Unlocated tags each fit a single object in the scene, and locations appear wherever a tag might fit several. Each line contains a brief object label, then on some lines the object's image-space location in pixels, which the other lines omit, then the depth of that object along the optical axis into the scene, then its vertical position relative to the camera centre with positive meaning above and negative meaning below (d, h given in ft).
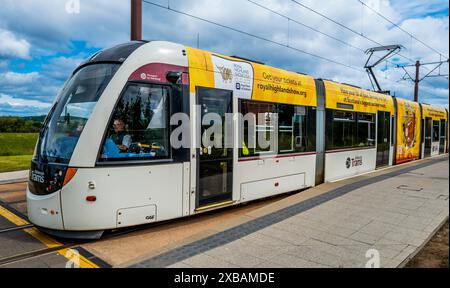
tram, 16.19 -0.46
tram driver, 16.71 -0.22
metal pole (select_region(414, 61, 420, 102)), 97.71 +13.75
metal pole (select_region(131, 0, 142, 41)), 27.50 +9.14
